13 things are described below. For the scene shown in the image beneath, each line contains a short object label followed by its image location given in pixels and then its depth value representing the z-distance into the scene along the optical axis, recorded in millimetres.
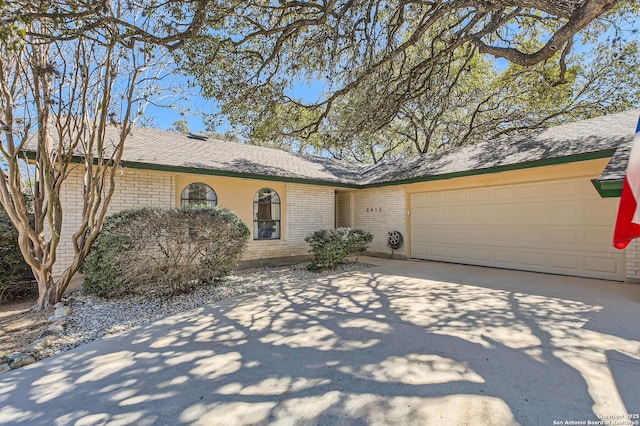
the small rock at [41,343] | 3635
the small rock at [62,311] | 4749
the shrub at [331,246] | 8672
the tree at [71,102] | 4941
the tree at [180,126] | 21884
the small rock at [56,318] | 4586
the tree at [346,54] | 6027
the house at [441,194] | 7066
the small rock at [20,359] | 3341
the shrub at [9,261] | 6023
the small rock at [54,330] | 4060
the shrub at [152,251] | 5594
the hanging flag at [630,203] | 3246
